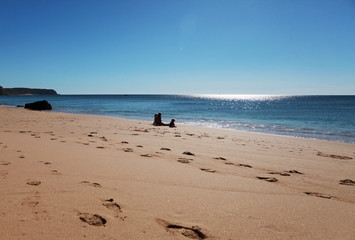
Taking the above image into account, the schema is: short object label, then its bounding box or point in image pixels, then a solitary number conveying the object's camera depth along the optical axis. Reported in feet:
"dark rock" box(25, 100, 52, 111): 89.17
